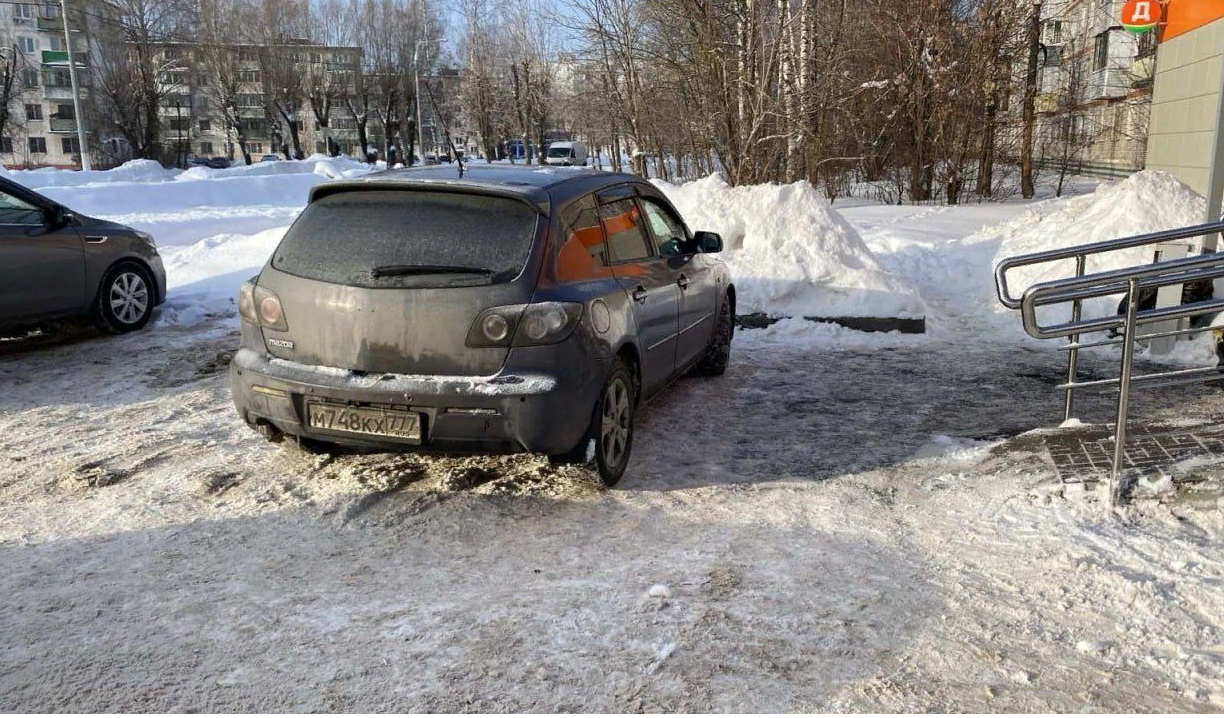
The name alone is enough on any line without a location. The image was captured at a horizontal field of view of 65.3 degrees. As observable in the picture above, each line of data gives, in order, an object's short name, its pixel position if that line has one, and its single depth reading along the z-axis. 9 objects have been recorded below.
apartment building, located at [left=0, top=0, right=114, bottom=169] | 59.75
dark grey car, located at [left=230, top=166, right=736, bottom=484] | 4.36
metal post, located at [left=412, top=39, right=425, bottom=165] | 60.45
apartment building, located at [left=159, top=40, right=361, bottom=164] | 57.03
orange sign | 12.90
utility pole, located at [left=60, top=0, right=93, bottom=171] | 31.89
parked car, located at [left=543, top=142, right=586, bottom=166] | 49.19
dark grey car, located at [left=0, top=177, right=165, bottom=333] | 7.82
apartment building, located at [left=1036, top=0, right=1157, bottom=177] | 24.30
